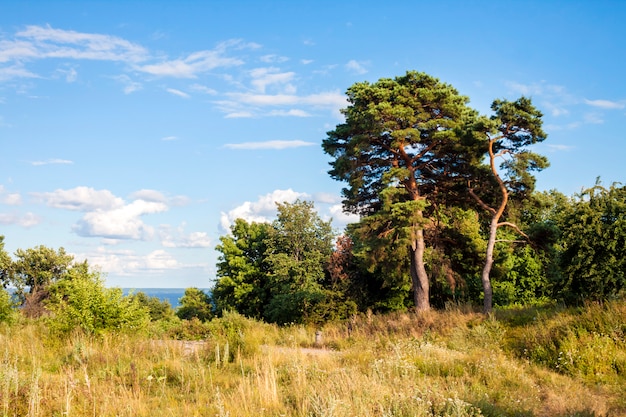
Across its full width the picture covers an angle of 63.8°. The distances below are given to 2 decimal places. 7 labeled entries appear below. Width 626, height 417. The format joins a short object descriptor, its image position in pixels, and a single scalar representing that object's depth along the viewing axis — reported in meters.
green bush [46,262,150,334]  11.98
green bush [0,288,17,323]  15.24
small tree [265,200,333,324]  33.38
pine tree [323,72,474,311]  20.61
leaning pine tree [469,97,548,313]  18.58
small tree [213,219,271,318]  41.34
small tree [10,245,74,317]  43.31
